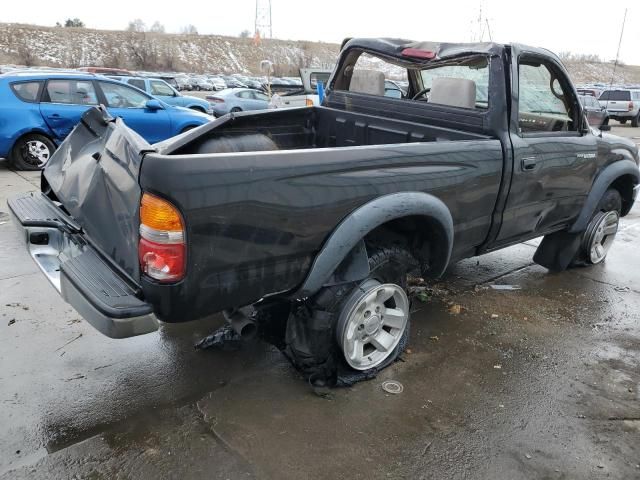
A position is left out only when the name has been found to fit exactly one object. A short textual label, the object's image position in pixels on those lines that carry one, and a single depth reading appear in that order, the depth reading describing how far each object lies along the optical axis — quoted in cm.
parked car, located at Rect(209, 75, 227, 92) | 4577
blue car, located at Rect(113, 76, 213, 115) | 1512
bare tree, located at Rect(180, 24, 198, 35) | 9990
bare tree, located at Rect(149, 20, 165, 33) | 11269
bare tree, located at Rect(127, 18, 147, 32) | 10606
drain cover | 308
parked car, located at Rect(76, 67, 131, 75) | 2475
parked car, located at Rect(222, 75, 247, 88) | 4519
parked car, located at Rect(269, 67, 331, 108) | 1366
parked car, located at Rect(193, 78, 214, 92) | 4519
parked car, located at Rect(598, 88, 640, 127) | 2453
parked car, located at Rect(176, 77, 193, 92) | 4519
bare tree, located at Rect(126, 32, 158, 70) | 7631
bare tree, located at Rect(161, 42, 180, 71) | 7838
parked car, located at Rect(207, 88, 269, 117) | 1990
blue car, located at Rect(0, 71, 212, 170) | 844
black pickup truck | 228
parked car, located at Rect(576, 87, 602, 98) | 2755
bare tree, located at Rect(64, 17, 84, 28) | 9712
